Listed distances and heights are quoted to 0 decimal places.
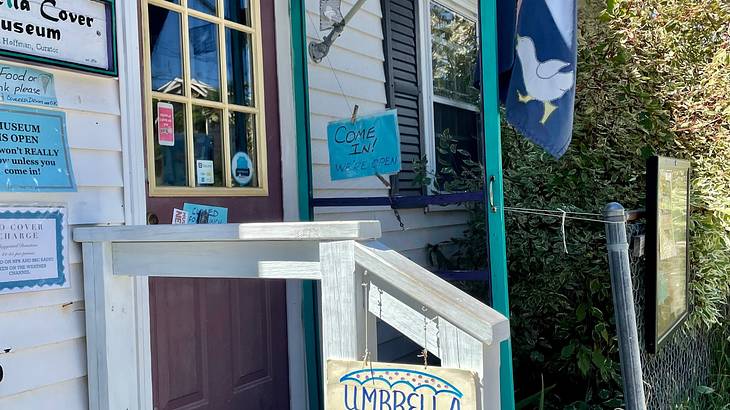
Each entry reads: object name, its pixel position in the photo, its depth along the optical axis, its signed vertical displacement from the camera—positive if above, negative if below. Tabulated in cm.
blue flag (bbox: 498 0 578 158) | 291 +55
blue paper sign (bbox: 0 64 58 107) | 208 +42
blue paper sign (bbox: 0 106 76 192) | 206 +21
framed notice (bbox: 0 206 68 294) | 206 -10
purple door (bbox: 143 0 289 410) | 264 -44
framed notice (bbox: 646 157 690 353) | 287 -26
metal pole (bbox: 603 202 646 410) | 257 -44
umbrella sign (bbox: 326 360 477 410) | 147 -42
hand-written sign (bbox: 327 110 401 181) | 312 +28
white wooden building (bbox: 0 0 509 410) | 165 -10
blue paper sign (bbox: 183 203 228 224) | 273 -2
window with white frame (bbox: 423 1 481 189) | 486 +87
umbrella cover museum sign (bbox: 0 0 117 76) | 207 +60
